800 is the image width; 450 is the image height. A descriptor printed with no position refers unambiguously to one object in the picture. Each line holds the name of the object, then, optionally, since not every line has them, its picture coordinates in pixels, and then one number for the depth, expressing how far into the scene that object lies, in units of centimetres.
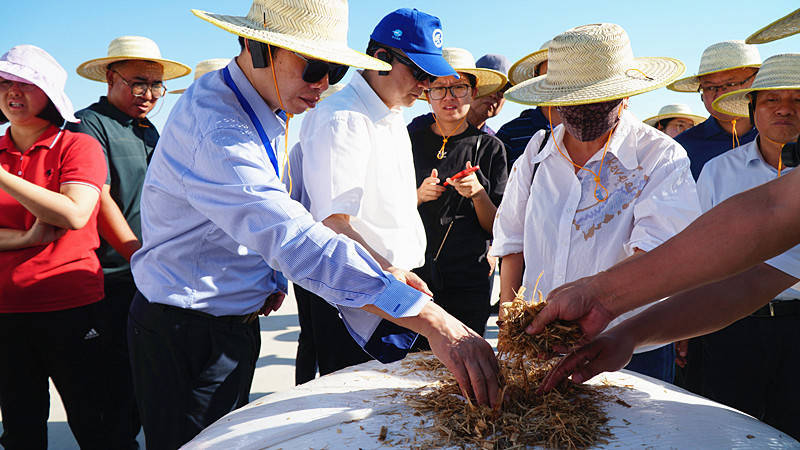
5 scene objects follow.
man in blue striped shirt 159
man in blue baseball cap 215
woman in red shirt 268
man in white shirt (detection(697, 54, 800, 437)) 259
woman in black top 344
